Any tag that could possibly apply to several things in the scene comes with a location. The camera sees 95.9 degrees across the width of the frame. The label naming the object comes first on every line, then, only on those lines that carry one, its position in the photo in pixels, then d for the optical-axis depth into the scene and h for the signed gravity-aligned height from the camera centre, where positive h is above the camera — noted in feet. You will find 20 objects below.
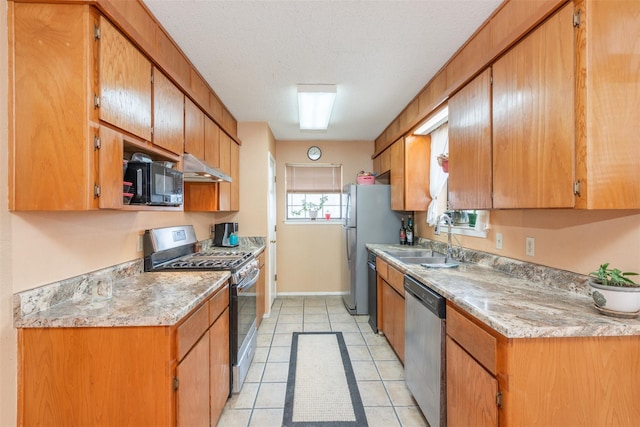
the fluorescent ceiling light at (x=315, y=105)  8.55 +3.63
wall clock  15.48 +3.19
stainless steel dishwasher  5.35 -2.87
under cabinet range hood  6.98 +1.09
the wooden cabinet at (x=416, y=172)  10.59 +1.48
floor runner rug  6.37 -4.53
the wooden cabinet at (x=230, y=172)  10.03 +1.58
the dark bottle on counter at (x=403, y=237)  12.00 -1.03
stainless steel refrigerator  12.12 -0.54
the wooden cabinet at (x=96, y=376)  3.86 -2.21
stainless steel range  7.01 -1.36
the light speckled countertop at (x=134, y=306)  3.86 -1.42
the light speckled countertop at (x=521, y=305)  3.55 -1.39
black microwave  5.03 +0.54
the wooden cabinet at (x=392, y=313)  8.19 -3.19
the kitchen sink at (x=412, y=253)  10.12 -1.45
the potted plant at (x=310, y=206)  15.72 +0.35
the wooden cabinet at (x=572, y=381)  3.61 -2.13
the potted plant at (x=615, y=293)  3.62 -1.05
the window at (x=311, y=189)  15.67 +1.28
